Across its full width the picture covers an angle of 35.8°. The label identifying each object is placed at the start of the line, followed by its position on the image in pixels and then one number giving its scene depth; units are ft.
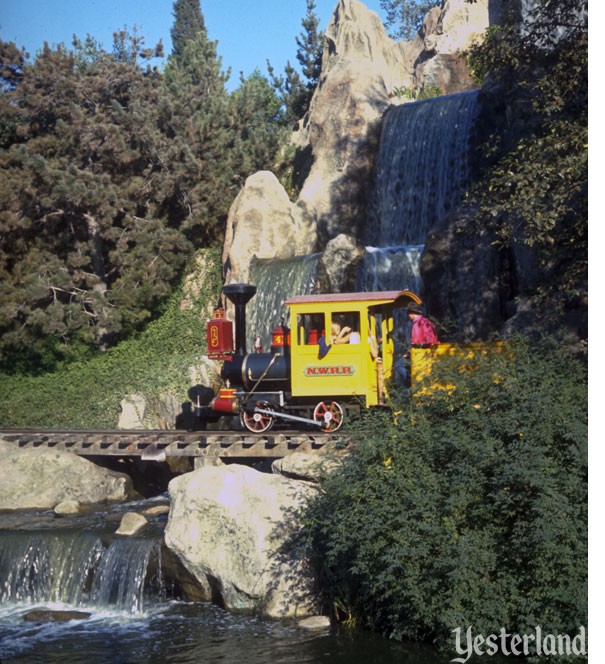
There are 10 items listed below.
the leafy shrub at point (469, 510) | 25.57
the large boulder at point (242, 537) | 32.48
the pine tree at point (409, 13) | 140.67
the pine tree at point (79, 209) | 79.61
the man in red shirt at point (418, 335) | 41.14
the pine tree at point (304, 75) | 107.34
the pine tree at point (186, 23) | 99.40
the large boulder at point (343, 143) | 83.56
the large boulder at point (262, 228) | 80.89
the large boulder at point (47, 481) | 49.24
